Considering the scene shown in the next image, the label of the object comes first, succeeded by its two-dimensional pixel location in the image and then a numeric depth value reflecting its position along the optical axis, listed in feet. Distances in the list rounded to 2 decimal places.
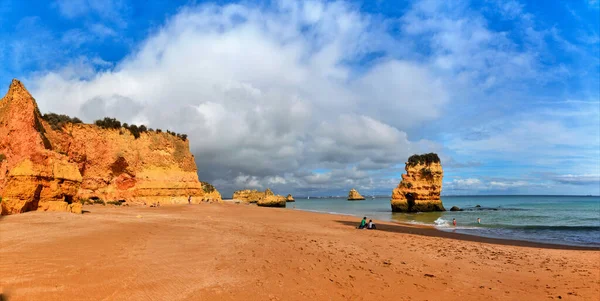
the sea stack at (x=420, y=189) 182.91
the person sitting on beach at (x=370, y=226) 72.02
